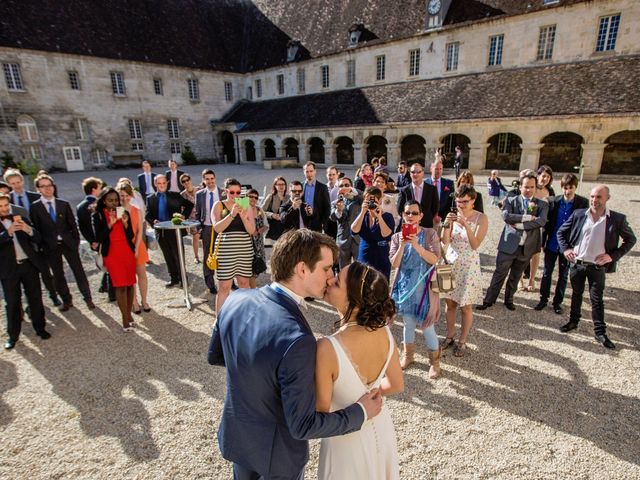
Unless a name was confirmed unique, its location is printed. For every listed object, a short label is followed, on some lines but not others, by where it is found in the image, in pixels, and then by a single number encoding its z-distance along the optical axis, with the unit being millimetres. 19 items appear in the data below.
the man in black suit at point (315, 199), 6332
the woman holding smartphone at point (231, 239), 5008
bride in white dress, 1799
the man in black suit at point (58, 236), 5434
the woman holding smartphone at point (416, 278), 3781
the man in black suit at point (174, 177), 8594
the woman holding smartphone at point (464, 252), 4262
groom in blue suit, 1562
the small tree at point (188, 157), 32656
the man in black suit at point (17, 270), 4660
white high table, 5547
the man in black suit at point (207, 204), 6438
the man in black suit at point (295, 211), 5930
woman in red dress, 4926
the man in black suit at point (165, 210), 6619
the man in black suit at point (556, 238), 5488
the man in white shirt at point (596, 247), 4516
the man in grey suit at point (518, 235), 5359
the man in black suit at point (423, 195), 6164
